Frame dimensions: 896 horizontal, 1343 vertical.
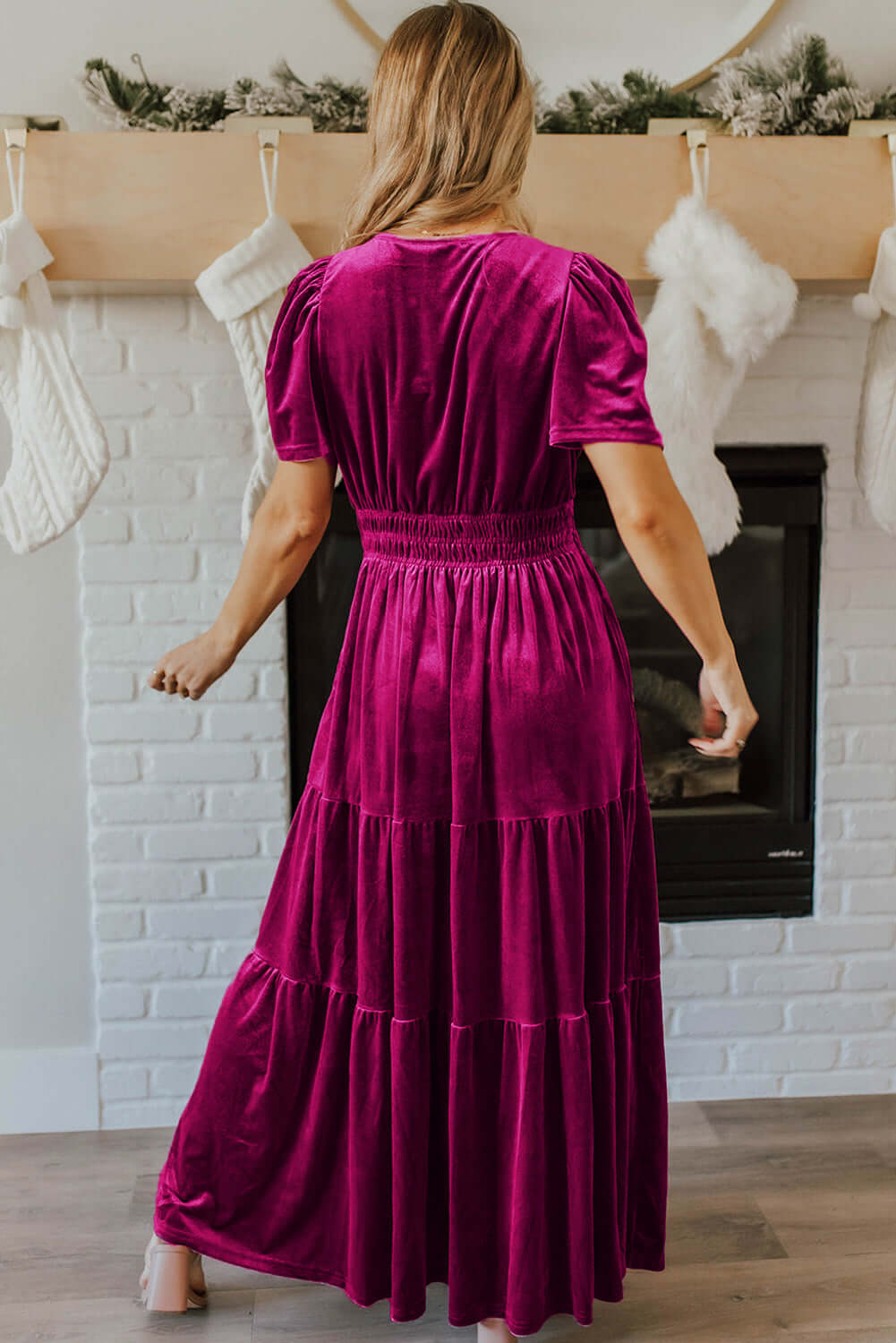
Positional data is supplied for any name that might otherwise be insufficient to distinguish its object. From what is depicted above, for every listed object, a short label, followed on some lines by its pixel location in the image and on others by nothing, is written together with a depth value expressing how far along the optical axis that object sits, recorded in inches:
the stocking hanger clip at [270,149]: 66.1
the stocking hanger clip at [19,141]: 64.7
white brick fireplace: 75.4
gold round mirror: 74.9
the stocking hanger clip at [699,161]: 67.0
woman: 48.3
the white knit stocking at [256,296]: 65.2
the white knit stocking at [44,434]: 66.0
